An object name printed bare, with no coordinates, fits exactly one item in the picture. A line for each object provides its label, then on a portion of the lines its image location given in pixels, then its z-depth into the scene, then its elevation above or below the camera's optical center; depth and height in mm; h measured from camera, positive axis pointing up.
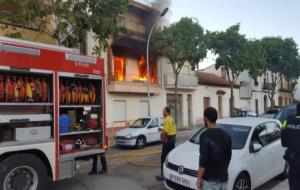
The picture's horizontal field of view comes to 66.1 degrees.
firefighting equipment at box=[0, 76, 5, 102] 4141 +191
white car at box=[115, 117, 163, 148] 10502 -1634
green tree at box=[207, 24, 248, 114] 20666 +4375
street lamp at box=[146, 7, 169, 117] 14435 +4689
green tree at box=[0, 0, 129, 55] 8402 +3135
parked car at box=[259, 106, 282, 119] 11624 -880
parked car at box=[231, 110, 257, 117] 16905 -1263
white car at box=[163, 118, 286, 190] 4217 -1195
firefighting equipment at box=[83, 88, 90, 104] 5259 +72
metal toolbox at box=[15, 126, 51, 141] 4233 -627
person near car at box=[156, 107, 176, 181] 5604 -910
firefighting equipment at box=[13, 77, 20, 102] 4295 +212
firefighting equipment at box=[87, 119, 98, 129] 5314 -566
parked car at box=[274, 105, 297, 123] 9000 -676
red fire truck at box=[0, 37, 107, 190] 4141 -254
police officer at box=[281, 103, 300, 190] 3222 -739
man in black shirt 2811 -747
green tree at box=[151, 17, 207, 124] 16057 +3872
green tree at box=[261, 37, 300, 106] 26178 +4700
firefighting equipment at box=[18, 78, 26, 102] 4360 +194
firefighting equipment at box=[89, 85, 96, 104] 5360 +118
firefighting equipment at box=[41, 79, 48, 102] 4572 +177
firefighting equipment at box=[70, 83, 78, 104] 4991 +139
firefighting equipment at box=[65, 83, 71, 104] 4890 +137
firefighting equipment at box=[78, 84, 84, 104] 5167 +96
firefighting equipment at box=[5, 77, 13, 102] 4196 +191
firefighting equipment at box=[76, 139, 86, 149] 5097 -987
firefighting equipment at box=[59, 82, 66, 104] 4775 +136
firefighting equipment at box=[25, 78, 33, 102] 4431 +215
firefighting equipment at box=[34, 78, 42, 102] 4508 +186
